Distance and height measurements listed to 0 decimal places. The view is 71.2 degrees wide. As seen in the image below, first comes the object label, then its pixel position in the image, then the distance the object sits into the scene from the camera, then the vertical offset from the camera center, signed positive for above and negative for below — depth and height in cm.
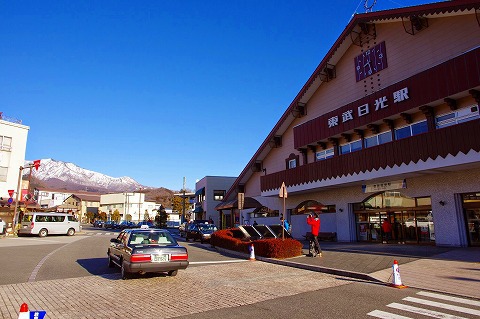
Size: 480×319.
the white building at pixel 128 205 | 9469 +426
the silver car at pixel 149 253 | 930 -93
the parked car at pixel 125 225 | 5824 -83
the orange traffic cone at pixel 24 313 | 351 -97
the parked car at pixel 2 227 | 3059 -54
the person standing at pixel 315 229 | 1405 -41
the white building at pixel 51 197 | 10537 +790
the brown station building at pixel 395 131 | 1462 +485
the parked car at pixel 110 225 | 5999 -83
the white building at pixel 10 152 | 4316 +892
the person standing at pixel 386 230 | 1866 -63
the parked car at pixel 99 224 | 6510 -69
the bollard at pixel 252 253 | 1470 -146
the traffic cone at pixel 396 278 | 845 -148
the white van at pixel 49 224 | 2978 -33
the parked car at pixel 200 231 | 2505 -91
